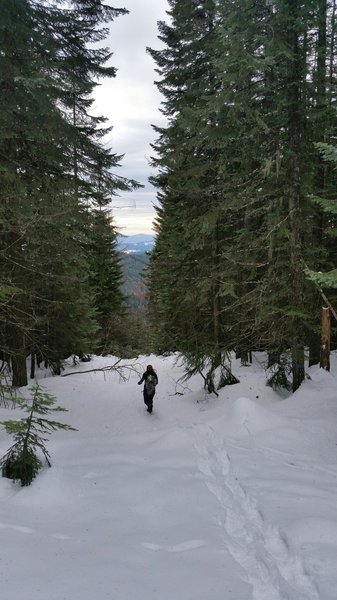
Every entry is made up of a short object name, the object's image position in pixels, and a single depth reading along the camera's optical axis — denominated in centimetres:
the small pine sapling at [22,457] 590
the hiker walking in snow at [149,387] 1288
